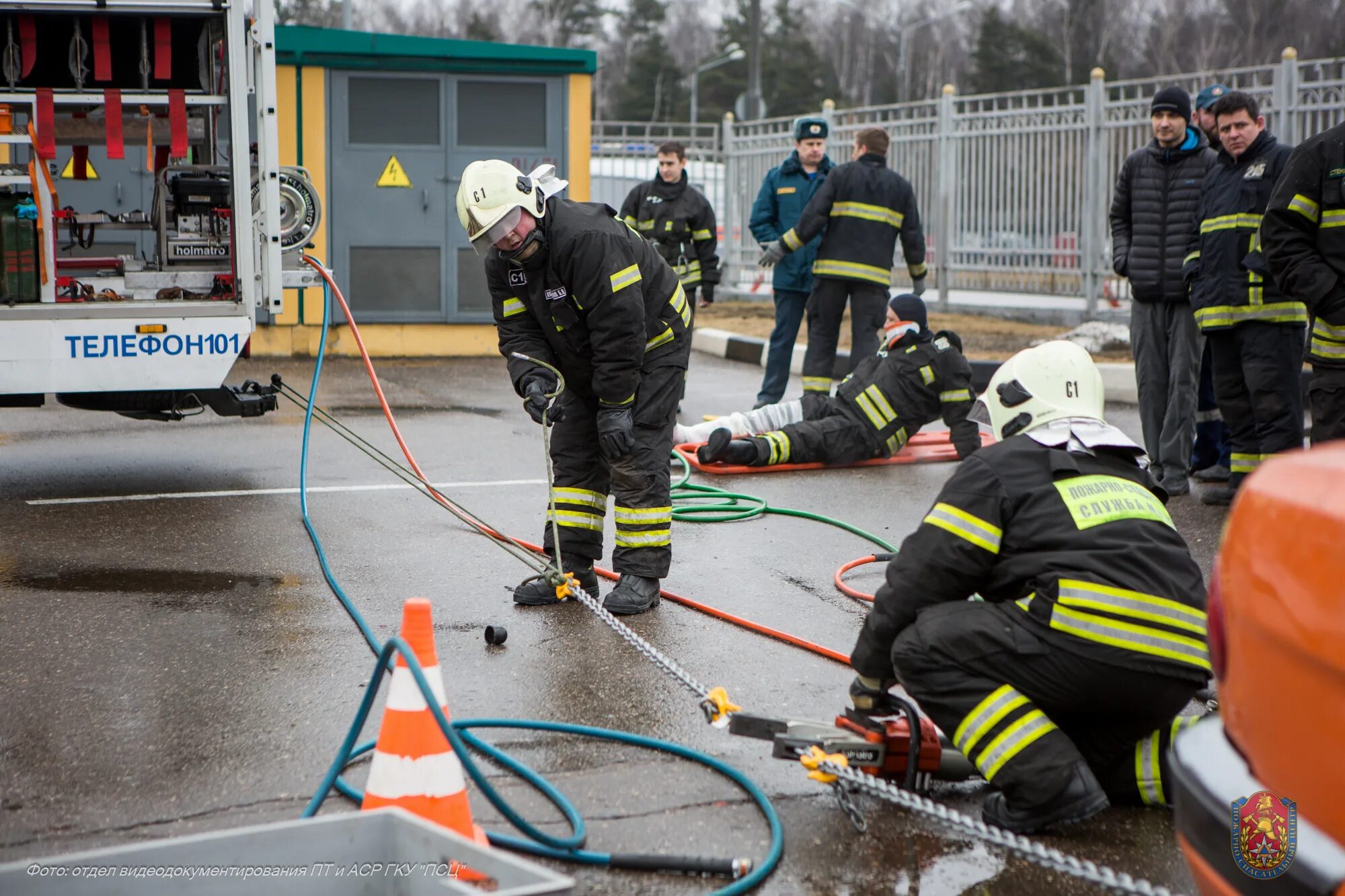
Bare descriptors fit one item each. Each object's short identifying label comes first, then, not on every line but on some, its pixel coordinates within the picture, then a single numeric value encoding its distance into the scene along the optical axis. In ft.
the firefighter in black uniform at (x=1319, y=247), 19.02
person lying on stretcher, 24.86
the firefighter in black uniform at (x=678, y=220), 34.55
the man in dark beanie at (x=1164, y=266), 23.88
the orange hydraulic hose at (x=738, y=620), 15.16
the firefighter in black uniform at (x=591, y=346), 16.02
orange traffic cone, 9.69
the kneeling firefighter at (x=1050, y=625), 10.65
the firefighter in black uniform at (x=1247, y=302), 22.03
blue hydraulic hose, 9.55
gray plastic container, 8.14
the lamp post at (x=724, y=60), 127.53
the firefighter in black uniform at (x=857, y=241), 29.60
